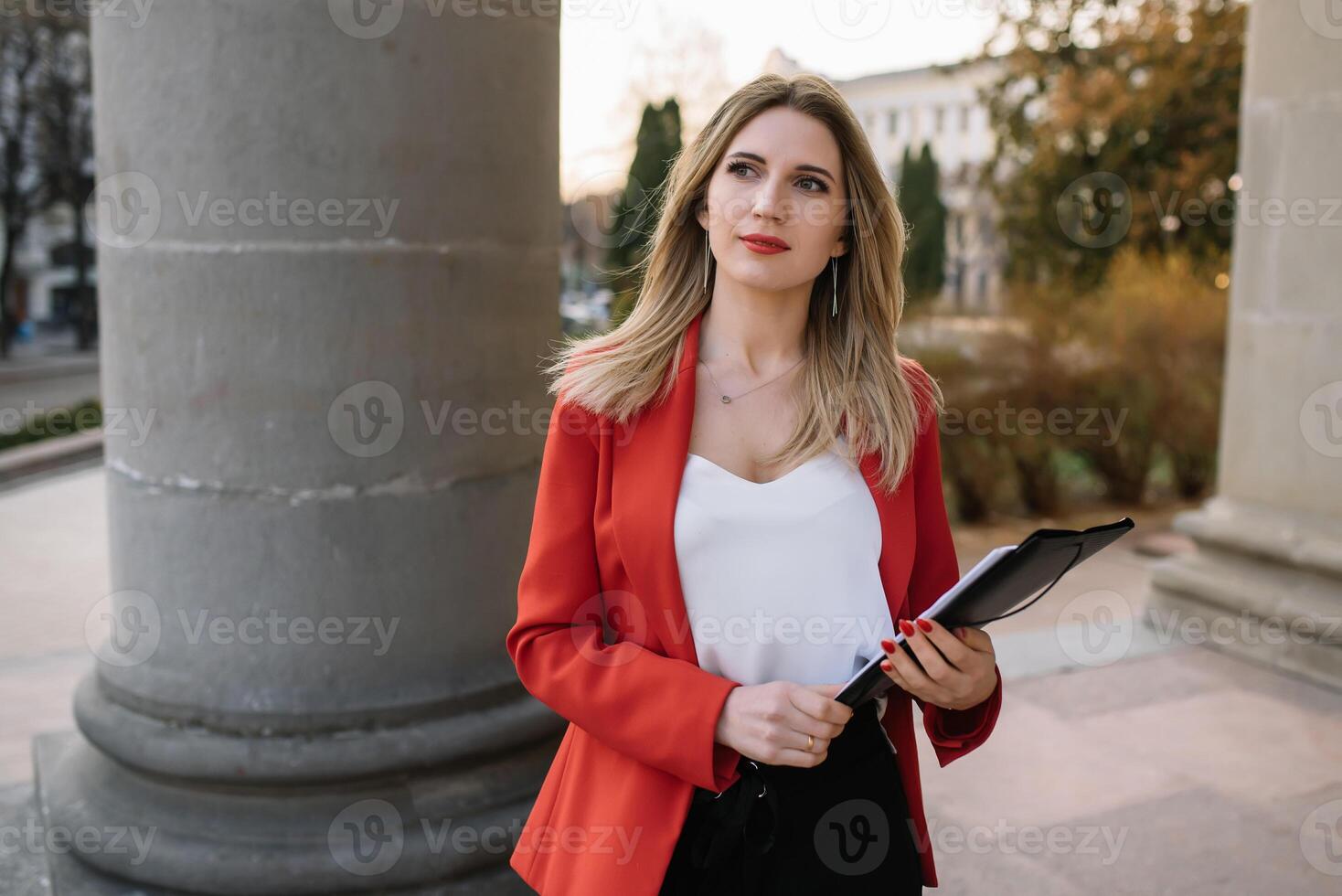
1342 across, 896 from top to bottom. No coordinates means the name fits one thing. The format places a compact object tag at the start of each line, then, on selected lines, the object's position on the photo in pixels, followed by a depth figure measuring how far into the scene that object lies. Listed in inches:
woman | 70.9
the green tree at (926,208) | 1119.6
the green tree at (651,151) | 812.6
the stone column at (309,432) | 114.6
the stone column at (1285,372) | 212.7
